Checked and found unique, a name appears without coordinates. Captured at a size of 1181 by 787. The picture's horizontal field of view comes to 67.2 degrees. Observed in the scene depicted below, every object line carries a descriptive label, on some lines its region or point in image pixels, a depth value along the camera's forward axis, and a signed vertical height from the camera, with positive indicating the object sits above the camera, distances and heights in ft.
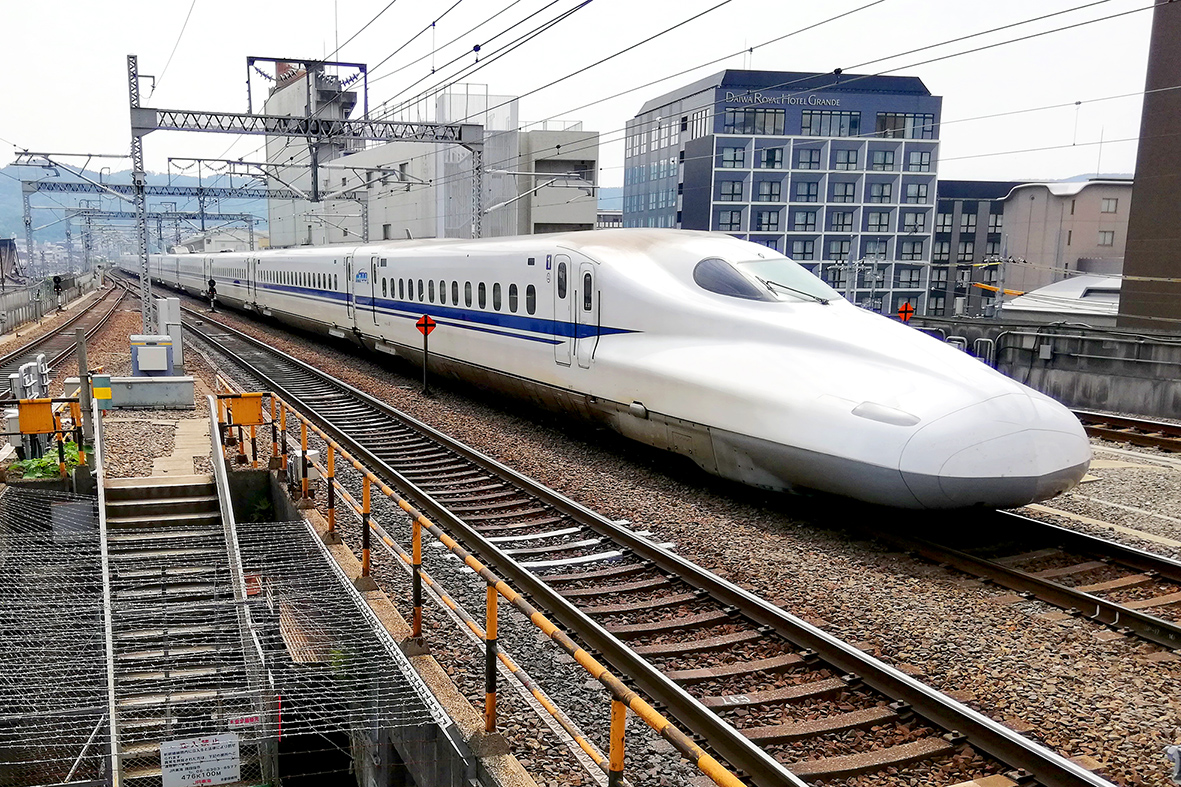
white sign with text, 17.29 -9.86
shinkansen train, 26.17 -3.83
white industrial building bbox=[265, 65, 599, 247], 175.94 +17.16
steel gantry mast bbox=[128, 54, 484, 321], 74.54 +11.51
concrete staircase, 22.36 -11.05
